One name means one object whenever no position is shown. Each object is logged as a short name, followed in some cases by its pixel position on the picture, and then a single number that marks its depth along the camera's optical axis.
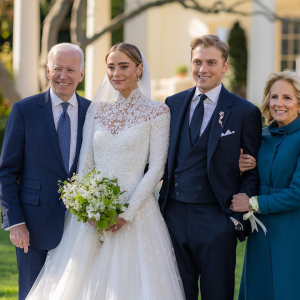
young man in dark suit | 3.95
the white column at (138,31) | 17.27
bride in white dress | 3.98
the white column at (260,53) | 13.88
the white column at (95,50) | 15.49
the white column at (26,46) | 13.34
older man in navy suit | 4.08
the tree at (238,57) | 17.78
